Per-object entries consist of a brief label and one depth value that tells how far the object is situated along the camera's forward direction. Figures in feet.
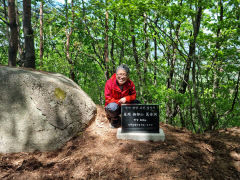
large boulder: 8.78
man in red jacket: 10.47
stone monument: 9.89
